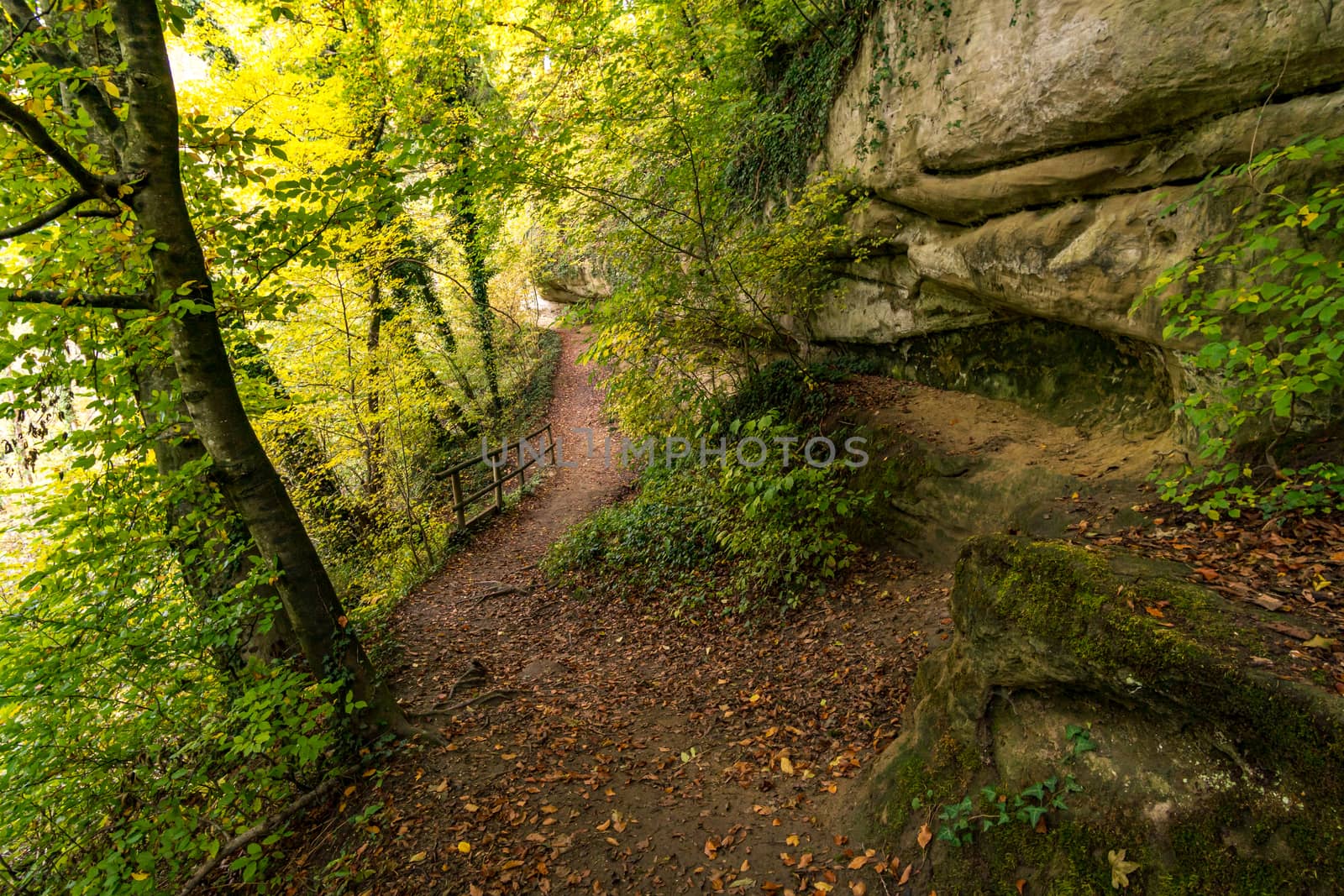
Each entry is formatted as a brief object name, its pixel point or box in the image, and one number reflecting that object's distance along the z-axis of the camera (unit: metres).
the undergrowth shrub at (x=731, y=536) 6.36
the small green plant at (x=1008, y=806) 2.60
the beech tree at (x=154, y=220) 3.52
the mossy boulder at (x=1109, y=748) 2.04
